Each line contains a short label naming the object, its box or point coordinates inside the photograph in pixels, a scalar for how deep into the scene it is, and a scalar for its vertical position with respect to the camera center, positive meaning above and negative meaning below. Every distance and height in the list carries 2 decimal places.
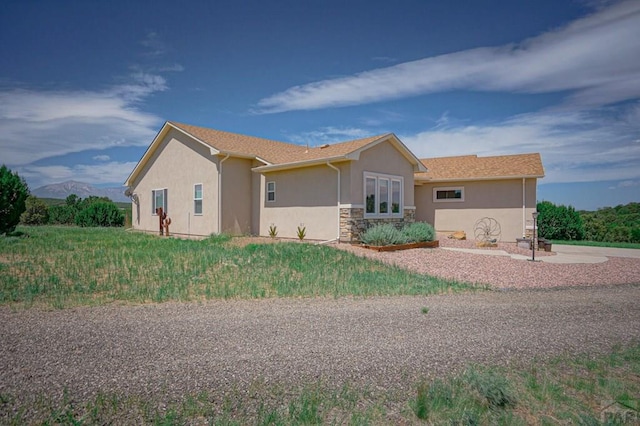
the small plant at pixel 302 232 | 14.76 -0.63
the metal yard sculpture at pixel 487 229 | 18.19 -0.61
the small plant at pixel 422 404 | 3.06 -1.55
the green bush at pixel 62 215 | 29.02 +0.02
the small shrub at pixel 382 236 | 12.97 -0.69
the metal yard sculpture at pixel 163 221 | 17.89 -0.26
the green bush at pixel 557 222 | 20.70 -0.27
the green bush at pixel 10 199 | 16.02 +0.71
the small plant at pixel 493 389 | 3.28 -1.52
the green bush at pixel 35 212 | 27.44 +0.19
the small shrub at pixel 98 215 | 26.98 +0.02
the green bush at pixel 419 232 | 14.30 -0.60
